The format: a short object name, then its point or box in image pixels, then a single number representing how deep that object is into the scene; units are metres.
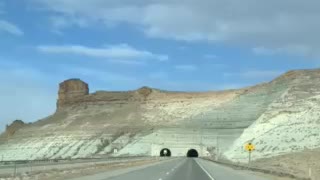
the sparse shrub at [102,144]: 159.88
